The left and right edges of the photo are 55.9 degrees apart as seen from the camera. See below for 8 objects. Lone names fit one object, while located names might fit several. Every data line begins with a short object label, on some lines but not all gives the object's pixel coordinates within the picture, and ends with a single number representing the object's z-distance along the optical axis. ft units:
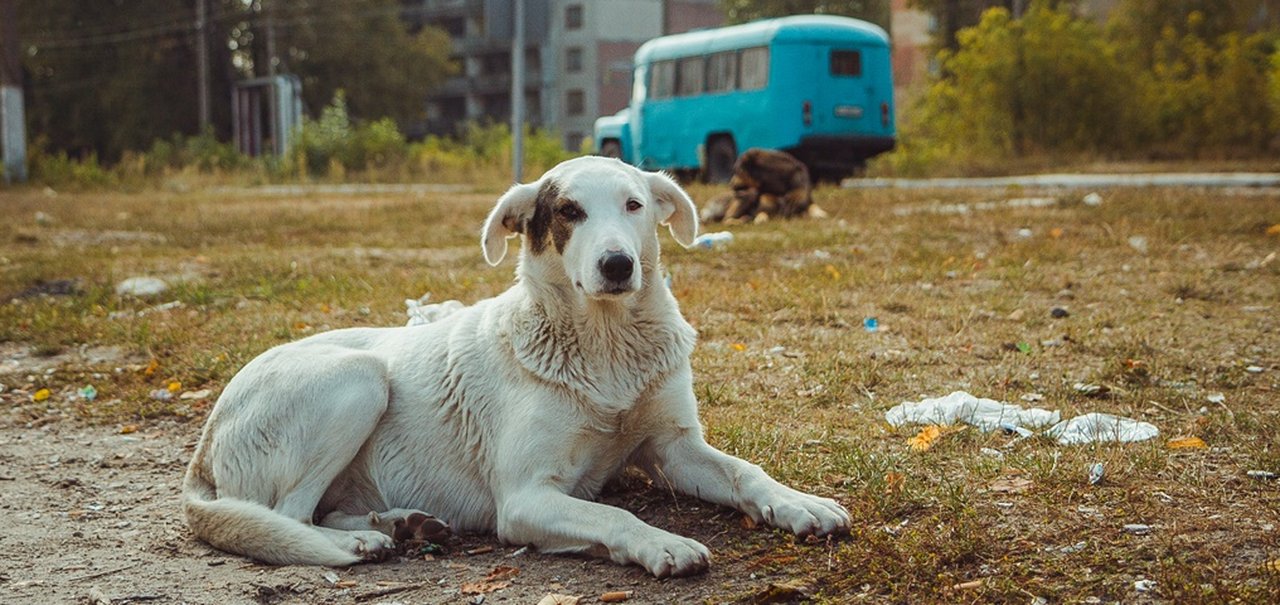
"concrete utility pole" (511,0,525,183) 54.60
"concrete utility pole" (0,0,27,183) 86.02
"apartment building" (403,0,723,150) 215.92
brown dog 44.91
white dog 12.51
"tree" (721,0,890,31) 177.99
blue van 69.62
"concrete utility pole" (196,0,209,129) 141.49
